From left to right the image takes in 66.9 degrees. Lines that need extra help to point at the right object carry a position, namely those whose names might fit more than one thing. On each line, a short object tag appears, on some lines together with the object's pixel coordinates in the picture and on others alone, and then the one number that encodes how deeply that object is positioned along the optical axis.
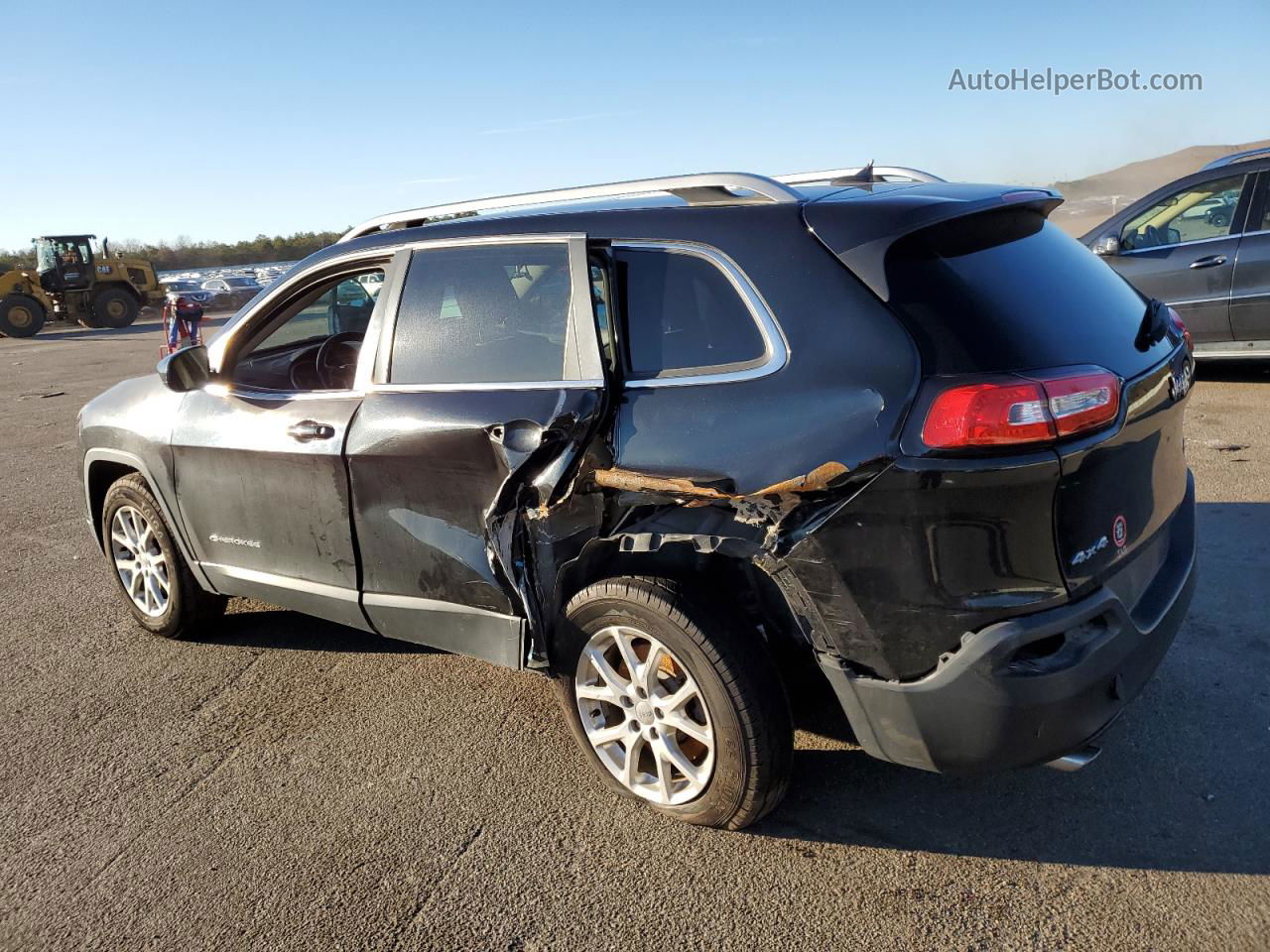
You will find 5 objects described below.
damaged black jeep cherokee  2.40
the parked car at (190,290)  31.94
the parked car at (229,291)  33.66
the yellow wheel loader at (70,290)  28.53
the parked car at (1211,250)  7.50
